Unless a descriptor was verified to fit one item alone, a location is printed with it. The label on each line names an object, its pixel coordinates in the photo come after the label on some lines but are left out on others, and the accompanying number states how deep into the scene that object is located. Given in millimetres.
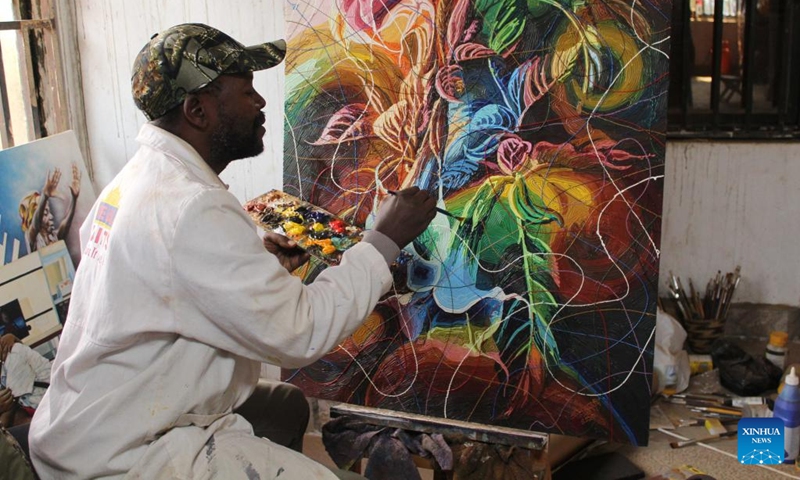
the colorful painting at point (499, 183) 1931
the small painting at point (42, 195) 2338
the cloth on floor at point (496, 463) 2008
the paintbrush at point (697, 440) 2669
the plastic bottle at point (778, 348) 2992
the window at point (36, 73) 2613
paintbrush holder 3131
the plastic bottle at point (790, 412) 2449
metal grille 3082
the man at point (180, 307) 1475
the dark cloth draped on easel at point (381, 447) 2068
